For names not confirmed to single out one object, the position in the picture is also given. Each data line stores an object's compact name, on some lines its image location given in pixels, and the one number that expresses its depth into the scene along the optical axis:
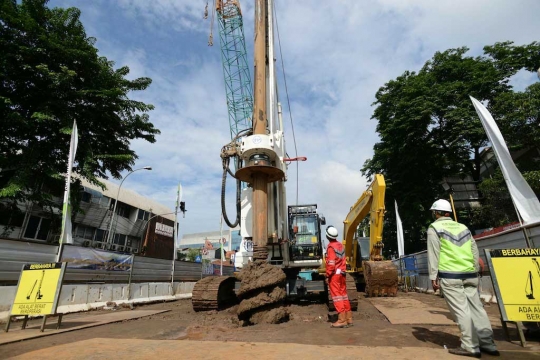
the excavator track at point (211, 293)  6.83
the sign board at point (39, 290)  5.17
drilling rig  5.78
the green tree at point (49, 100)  12.04
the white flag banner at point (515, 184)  4.47
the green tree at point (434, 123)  19.94
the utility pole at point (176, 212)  12.82
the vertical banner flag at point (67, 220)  8.25
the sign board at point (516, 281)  3.54
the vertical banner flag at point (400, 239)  17.94
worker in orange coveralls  5.01
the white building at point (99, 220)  18.91
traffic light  18.45
